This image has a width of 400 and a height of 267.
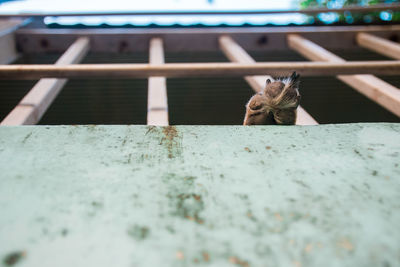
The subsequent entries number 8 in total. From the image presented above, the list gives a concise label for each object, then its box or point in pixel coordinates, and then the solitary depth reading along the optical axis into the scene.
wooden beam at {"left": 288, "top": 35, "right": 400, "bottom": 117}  0.88
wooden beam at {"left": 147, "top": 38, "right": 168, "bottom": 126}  0.78
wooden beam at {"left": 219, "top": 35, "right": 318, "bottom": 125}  0.83
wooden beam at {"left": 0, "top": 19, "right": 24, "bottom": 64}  1.23
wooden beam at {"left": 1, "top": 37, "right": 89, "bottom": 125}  0.81
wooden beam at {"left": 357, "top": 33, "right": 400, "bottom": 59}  1.20
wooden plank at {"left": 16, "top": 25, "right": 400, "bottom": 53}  1.38
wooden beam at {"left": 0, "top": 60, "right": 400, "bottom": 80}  0.78
